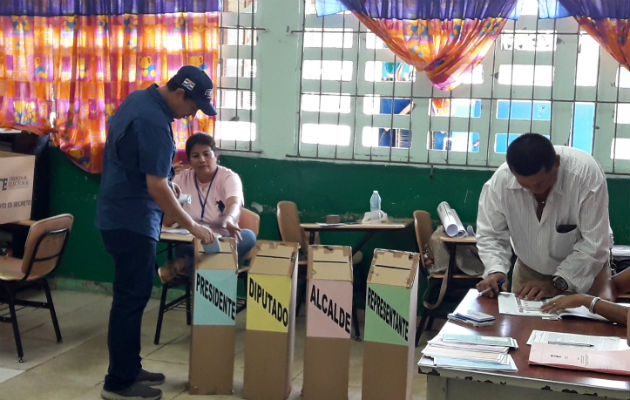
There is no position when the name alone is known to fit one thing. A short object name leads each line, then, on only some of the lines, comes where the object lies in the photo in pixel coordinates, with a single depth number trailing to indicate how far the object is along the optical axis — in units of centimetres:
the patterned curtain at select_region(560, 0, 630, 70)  517
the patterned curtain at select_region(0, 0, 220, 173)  609
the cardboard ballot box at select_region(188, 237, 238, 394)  419
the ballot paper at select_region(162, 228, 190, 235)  521
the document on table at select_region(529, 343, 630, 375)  237
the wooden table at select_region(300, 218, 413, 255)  545
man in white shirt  337
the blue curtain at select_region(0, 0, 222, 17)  605
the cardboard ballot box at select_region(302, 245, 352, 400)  403
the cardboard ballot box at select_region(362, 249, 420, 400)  384
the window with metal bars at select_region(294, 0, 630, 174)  549
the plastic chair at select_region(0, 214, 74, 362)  469
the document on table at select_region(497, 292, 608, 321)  303
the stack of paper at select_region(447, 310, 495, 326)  291
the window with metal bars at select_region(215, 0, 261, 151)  614
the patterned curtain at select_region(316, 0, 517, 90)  546
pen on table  264
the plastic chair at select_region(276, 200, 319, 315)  554
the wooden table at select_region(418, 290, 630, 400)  225
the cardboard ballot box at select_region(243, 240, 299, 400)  406
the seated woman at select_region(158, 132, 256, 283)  525
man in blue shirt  382
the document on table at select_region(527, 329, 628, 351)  264
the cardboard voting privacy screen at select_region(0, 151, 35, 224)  551
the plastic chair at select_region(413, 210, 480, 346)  530
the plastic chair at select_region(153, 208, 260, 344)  524
